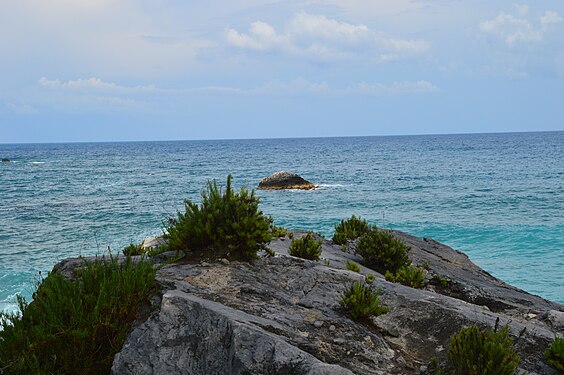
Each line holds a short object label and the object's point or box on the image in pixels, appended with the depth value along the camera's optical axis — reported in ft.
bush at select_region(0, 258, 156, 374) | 19.57
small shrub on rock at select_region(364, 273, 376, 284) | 28.66
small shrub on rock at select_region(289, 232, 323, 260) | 33.96
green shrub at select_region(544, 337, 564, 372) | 21.74
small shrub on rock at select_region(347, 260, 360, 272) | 33.46
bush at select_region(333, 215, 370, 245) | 46.68
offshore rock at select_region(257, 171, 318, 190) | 167.84
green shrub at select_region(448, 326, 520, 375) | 18.95
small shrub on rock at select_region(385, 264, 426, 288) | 33.47
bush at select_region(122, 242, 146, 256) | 32.24
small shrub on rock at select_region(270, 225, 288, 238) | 40.98
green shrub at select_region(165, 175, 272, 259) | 28.32
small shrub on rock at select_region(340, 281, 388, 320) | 24.06
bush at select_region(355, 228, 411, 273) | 39.37
